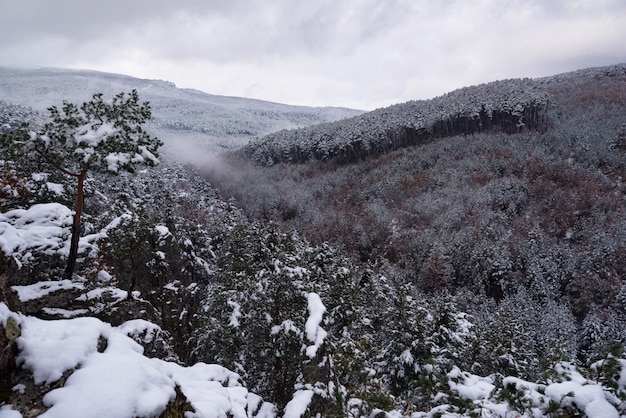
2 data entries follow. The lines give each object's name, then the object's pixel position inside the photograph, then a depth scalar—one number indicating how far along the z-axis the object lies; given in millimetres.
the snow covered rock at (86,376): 4766
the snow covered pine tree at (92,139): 12188
